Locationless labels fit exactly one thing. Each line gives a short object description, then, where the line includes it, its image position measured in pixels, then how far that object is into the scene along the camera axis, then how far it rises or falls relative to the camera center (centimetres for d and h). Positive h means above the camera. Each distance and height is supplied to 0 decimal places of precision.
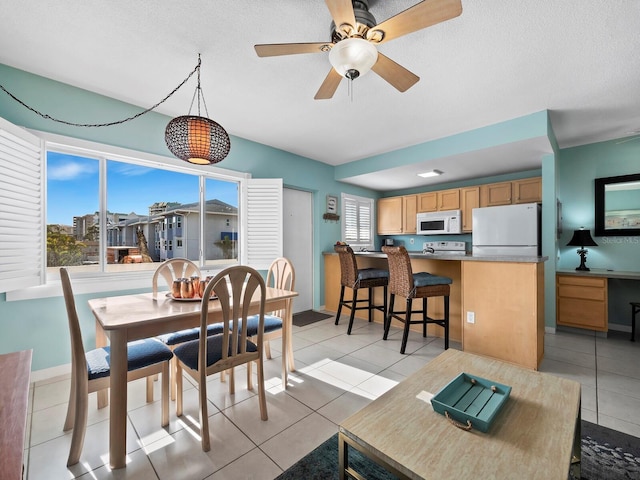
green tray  108 -69
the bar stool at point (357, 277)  356 -47
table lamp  371 -2
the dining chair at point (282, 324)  221 -69
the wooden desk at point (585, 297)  332 -70
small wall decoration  493 +56
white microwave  494 +33
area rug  138 -115
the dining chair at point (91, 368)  145 -72
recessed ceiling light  451 +111
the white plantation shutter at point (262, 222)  377 +26
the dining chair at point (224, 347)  158 -68
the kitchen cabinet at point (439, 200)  503 +76
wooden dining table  144 -48
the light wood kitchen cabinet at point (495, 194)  442 +76
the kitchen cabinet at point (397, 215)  568 +55
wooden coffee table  89 -72
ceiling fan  136 +113
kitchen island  246 -62
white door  443 +4
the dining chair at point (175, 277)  213 -36
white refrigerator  369 +15
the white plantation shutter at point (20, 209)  202 +25
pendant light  190 +71
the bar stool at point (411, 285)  288 -46
